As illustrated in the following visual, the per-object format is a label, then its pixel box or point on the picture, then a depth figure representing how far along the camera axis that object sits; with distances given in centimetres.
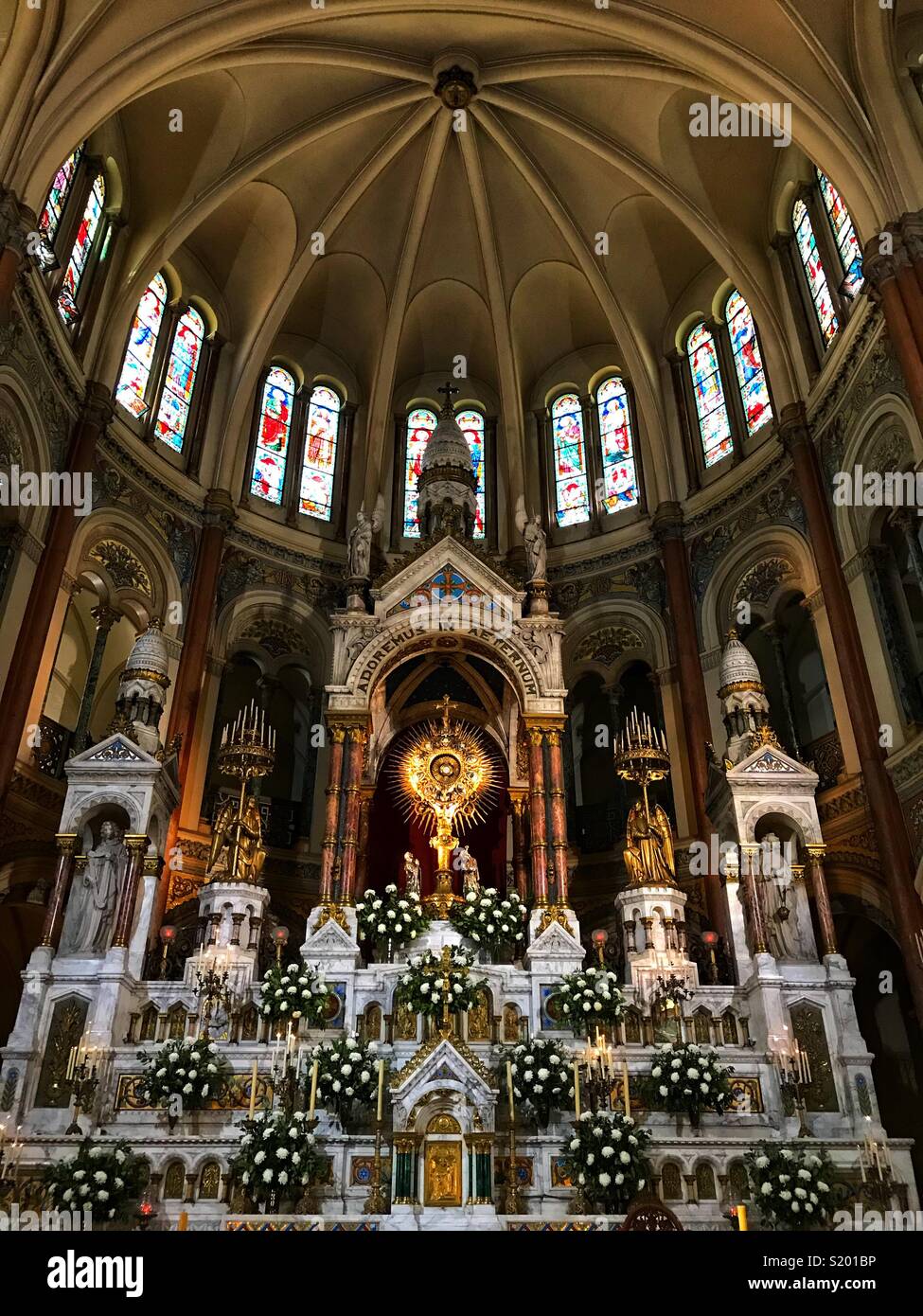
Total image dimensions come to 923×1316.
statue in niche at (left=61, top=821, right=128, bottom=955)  1353
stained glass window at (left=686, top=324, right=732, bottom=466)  2212
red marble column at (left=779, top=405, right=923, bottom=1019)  1420
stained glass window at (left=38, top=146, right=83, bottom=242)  1786
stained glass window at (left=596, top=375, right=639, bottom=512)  2364
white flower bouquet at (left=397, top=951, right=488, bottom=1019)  1154
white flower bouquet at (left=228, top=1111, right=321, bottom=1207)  992
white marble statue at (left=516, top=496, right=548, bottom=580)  1948
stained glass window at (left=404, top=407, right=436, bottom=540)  2423
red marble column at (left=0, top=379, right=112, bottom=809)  1496
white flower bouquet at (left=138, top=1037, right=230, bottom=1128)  1119
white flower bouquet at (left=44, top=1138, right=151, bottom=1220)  964
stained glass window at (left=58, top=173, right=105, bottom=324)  1858
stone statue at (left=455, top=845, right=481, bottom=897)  1515
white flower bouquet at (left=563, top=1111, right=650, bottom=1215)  1003
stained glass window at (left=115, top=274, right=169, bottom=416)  2073
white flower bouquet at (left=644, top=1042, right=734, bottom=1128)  1133
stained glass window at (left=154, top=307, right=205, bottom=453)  2173
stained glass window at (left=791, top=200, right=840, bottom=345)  1917
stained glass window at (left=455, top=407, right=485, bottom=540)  2491
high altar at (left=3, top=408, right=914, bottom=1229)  1077
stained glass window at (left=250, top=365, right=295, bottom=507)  2345
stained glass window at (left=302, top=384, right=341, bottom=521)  2394
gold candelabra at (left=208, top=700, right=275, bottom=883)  1516
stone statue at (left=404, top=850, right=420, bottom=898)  1462
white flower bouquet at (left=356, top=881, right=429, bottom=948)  1382
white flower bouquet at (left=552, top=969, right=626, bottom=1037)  1227
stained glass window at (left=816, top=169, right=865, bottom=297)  1802
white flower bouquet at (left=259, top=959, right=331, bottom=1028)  1214
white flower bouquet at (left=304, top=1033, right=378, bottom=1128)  1104
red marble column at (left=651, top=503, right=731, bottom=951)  1717
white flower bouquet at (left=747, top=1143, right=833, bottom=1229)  977
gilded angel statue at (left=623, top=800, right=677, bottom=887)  1515
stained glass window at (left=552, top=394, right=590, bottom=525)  2411
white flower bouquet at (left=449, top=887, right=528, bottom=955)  1405
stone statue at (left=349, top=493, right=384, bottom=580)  1964
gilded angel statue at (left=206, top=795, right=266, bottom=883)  1503
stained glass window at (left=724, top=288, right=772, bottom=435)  2117
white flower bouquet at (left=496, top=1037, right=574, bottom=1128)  1121
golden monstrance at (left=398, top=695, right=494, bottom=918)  1658
